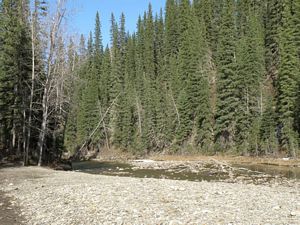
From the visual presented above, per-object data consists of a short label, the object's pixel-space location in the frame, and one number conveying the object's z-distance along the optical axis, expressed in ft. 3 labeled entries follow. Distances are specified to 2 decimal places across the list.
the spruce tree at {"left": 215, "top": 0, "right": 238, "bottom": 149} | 118.74
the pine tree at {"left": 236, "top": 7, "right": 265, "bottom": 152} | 114.90
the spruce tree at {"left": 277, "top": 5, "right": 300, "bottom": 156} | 98.02
